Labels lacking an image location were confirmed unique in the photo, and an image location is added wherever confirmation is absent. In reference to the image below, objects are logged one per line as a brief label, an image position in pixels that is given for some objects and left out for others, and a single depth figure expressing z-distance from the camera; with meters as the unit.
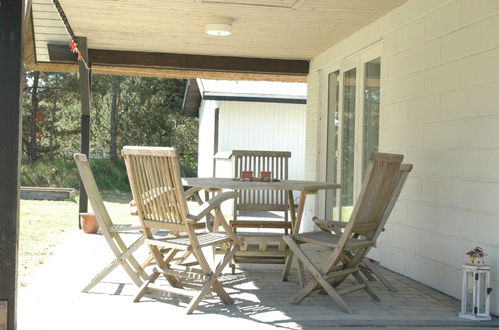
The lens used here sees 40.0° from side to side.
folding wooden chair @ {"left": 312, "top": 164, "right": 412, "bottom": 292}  4.62
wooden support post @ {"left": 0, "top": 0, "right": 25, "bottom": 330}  3.25
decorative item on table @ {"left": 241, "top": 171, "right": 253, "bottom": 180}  5.72
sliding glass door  6.79
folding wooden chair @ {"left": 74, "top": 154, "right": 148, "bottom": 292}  4.65
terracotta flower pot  8.23
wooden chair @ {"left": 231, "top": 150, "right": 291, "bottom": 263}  5.33
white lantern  4.09
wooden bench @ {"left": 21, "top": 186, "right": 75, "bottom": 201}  14.19
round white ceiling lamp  6.79
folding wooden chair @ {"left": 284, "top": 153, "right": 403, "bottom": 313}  4.24
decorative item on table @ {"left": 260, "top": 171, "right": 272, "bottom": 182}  5.51
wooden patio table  4.86
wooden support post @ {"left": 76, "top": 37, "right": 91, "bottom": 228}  8.46
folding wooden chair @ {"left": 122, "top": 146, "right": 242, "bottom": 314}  4.16
